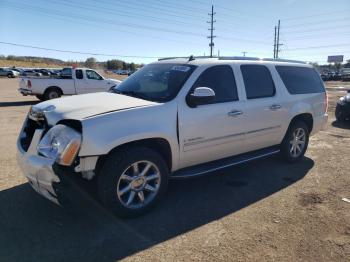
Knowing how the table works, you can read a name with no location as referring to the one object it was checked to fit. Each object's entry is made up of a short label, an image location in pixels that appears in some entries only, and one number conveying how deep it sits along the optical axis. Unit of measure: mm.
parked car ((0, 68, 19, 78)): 50938
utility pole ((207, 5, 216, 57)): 65375
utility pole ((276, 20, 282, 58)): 71500
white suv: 3320
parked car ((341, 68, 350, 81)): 52353
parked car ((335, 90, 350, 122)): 10651
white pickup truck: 14609
